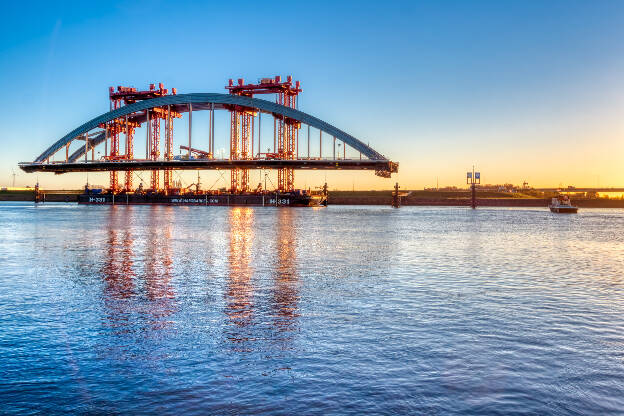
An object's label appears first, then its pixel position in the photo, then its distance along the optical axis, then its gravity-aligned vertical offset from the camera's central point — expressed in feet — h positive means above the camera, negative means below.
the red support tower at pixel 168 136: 504.02 +60.59
